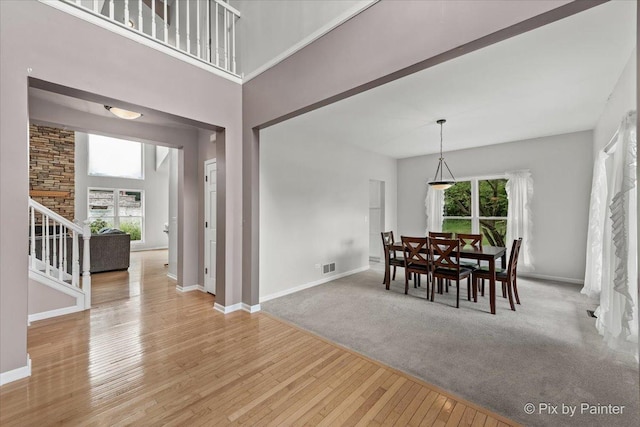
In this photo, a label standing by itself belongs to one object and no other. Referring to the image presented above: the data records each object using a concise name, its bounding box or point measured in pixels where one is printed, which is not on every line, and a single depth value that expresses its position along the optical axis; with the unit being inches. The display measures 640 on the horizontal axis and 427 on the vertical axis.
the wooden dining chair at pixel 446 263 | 139.6
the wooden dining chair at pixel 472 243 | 149.1
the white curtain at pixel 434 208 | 248.7
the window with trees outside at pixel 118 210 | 315.9
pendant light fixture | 162.6
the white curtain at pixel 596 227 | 142.1
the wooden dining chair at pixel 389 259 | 171.0
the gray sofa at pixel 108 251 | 212.5
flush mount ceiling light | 131.3
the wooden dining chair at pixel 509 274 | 135.4
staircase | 122.5
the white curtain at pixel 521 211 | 202.7
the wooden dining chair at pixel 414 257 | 153.9
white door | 159.8
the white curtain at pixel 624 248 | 87.4
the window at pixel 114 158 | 313.4
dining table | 131.8
